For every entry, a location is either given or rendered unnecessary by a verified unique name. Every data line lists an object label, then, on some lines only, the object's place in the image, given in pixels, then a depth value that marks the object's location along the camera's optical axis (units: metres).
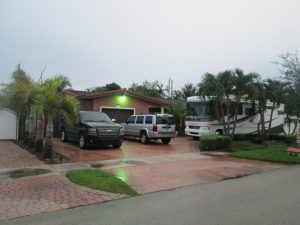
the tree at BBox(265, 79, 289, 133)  21.77
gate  18.73
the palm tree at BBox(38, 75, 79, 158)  12.43
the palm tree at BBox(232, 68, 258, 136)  19.72
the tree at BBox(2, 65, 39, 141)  13.25
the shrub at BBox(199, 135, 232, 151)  17.78
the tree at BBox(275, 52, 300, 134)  17.64
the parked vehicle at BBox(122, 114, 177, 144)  19.76
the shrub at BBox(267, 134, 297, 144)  24.79
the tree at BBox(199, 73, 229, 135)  19.50
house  23.45
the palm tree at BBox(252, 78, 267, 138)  20.28
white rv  22.00
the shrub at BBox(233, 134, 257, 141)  23.91
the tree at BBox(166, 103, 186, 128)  27.35
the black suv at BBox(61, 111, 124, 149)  16.08
